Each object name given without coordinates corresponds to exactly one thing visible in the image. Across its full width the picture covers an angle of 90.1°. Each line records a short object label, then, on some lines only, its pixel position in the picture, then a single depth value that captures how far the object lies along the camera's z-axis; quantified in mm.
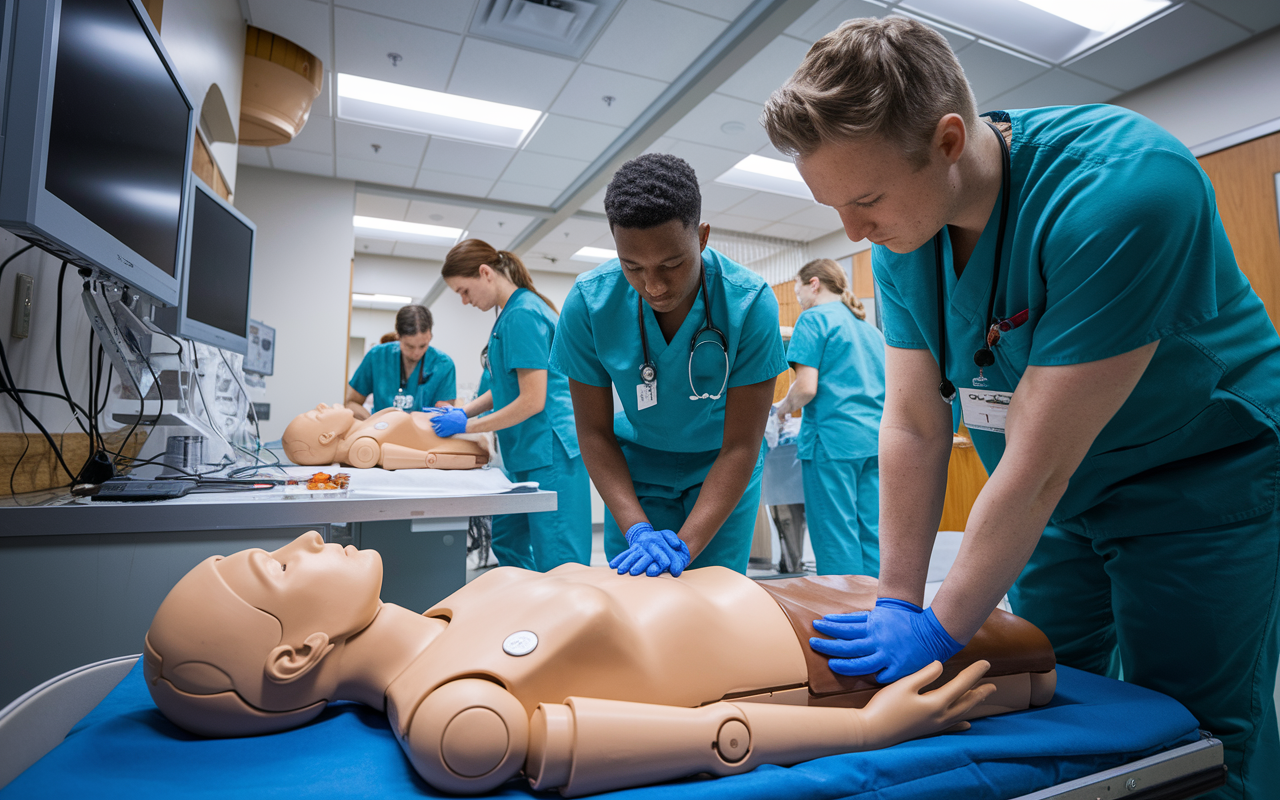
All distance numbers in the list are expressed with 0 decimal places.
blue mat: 663
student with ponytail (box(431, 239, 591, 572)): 2180
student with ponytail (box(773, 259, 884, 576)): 2703
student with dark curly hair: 1387
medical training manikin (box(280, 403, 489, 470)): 2412
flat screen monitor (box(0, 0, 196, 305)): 868
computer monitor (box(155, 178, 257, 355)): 1776
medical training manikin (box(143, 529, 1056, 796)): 700
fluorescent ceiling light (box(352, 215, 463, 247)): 7059
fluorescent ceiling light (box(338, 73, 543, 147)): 4348
